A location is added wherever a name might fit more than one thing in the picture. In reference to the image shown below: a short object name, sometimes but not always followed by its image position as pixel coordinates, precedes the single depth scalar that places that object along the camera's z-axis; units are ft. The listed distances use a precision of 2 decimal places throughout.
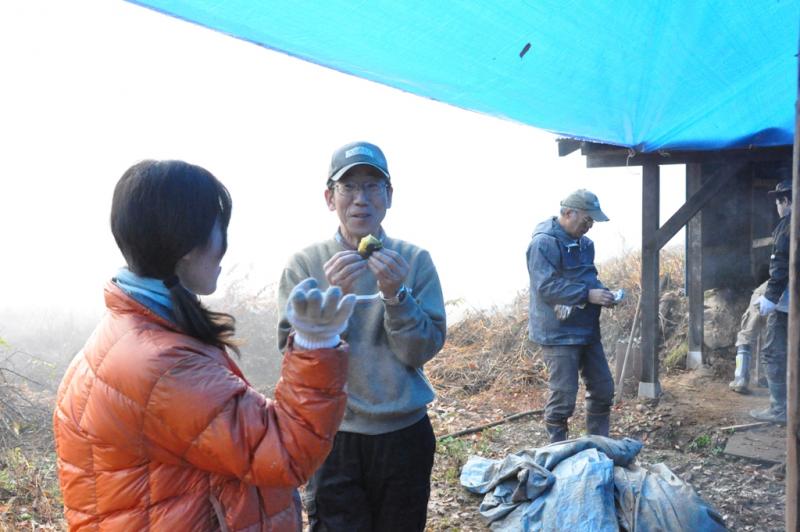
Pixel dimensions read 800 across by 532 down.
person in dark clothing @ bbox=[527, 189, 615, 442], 14.61
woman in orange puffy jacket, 4.05
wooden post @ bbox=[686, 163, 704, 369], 23.06
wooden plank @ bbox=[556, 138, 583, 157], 19.71
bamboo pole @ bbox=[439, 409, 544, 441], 19.16
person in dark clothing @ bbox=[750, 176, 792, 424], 17.71
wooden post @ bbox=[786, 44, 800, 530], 6.77
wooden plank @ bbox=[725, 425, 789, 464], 16.24
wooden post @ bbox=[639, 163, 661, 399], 20.57
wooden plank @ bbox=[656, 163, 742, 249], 20.35
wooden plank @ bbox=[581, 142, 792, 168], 19.92
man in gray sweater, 7.31
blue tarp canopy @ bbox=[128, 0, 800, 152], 8.33
